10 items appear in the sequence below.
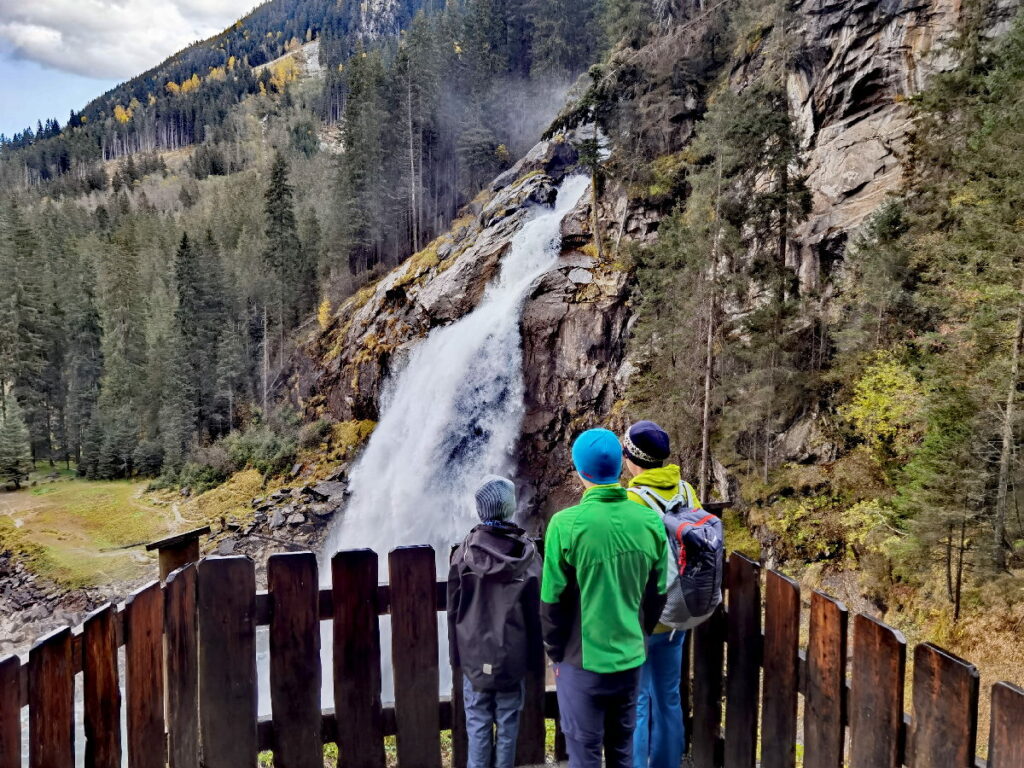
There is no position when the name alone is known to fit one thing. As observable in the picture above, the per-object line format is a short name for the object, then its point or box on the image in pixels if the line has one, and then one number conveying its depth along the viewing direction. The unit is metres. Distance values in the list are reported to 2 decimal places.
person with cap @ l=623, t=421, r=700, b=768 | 3.27
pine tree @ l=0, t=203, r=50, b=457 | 43.22
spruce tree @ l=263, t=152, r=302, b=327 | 40.66
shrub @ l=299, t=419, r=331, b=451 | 31.25
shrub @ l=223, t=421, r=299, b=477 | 31.23
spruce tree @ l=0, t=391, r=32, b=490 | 35.34
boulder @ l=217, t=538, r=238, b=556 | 24.42
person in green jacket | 2.86
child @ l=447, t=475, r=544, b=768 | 3.07
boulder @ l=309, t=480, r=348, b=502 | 26.45
